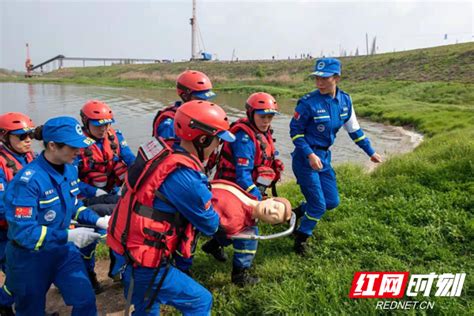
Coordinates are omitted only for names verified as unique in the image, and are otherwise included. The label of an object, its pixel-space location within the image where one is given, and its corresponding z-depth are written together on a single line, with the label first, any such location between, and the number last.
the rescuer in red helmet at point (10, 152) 3.74
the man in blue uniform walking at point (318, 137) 4.63
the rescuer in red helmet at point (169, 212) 2.47
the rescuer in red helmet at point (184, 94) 4.56
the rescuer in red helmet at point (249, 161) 4.01
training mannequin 2.85
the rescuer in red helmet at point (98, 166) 4.46
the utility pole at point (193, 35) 83.50
